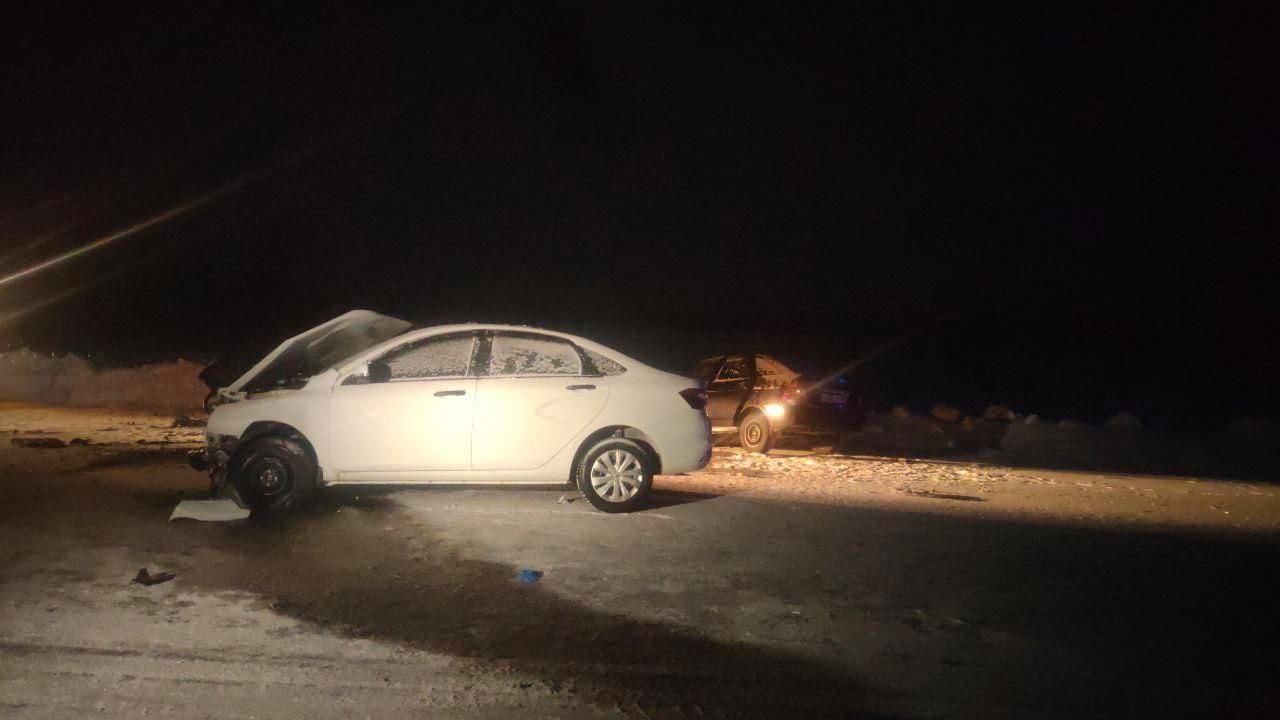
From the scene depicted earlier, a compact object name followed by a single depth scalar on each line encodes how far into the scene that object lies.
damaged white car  8.42
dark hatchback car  14.48
